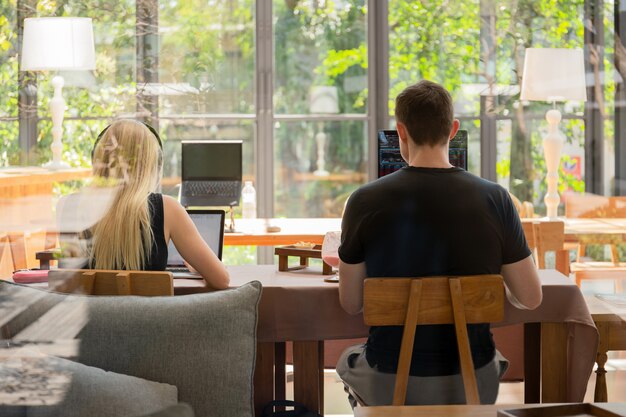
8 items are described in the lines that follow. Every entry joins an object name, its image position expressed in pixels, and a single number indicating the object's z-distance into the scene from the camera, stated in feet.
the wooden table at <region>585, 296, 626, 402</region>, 9.72
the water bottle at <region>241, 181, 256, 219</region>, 17.98
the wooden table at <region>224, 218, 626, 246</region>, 15.55
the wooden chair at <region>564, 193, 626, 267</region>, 20.71
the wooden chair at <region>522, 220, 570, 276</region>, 14.61
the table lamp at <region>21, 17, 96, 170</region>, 19.33
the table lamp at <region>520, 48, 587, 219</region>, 19.03
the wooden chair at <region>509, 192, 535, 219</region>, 20.29
